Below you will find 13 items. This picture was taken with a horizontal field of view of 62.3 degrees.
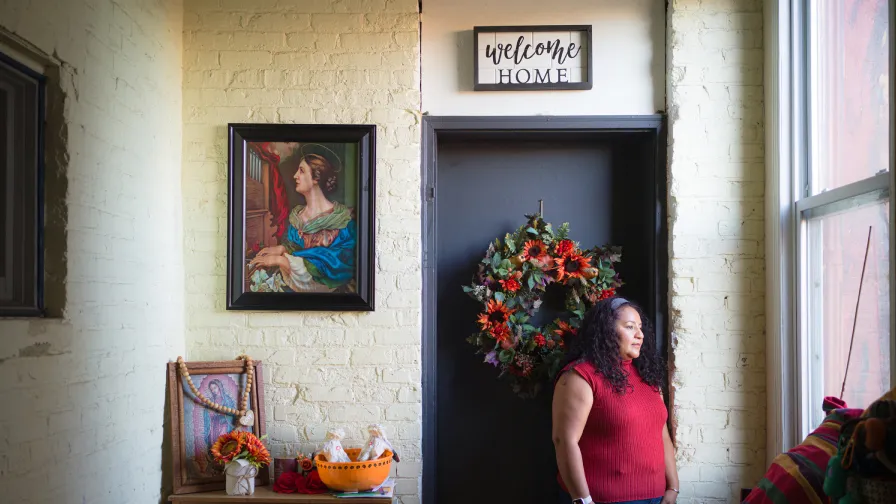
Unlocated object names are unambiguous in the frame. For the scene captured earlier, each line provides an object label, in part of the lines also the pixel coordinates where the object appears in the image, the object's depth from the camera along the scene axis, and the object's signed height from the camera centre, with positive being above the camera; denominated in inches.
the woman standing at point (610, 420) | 102.9 -23.4
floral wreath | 119.0 -6.6
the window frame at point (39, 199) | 85.6 +6.4
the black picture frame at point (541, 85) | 120.7 +30.4
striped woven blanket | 79.2 -24.0
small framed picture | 112.4 -25.2
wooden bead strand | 113.6 -22.7
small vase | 109.2 -33.2
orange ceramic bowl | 106.5 -31.7
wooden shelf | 107.7 -35.7
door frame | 120.0 +9.5
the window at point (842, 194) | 87.0 +7.7
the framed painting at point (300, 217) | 118.7 +6.0
